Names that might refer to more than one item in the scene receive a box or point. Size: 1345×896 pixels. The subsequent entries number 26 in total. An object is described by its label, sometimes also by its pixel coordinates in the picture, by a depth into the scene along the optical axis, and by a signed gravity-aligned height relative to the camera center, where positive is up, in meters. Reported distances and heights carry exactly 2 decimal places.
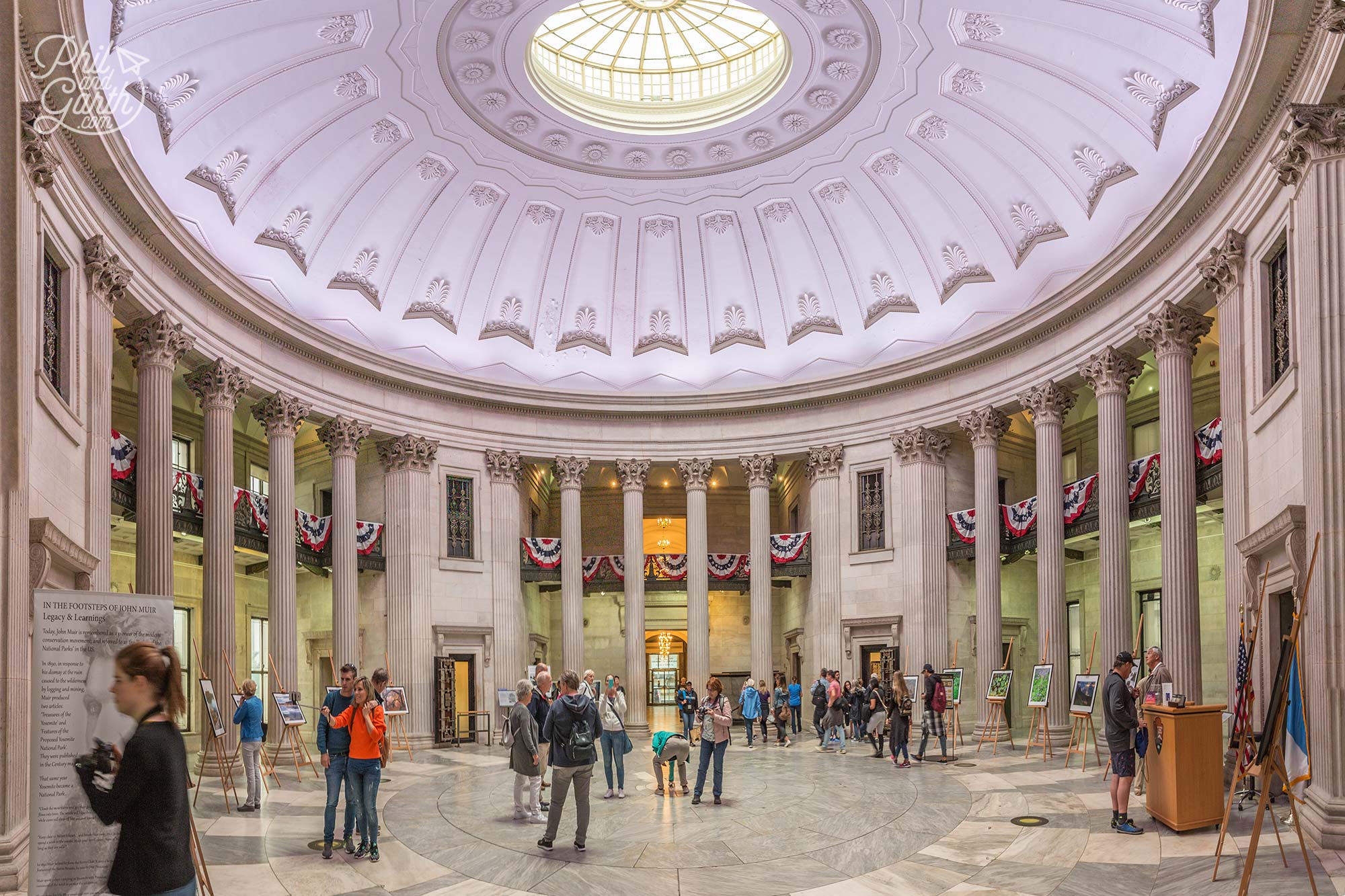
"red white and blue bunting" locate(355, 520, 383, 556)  28.34 -0.02
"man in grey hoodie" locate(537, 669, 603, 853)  11.34 -2.27
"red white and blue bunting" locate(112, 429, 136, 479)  19.78 +1.54
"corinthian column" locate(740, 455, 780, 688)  31.91 -0.28
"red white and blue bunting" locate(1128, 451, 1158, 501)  23.08 +1.13
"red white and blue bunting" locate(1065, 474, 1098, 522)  24.69 +0.67
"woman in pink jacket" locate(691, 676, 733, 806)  14.27 -2.56
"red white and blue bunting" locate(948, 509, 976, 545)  28.48 +0.05
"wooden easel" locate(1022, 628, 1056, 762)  20.84 -4.30
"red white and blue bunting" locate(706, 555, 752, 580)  33.81 -1.12
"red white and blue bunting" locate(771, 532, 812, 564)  32.62 -0.52
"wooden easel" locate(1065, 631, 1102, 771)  18.31 -4.09
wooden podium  11.60 -2.66
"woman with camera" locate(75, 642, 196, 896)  4.57 -1.09
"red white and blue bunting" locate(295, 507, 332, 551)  27.20 +0.18
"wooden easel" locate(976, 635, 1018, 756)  21.70 -4.13
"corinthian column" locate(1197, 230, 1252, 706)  16.61 +1.93
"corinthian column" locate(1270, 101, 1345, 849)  11.19 +1.11
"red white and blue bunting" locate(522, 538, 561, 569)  32.16 -0.54
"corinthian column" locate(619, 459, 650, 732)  31.25 -1.60
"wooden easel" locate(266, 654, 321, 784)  18.94 -3.82
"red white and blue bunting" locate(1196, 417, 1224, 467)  20.41 +1.55
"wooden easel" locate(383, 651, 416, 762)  24.41 -4.55
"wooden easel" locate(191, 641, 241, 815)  14.25 -3.32
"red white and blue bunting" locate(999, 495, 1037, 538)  26.83 +0.25
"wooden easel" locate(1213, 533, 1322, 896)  8.24 -1.97
